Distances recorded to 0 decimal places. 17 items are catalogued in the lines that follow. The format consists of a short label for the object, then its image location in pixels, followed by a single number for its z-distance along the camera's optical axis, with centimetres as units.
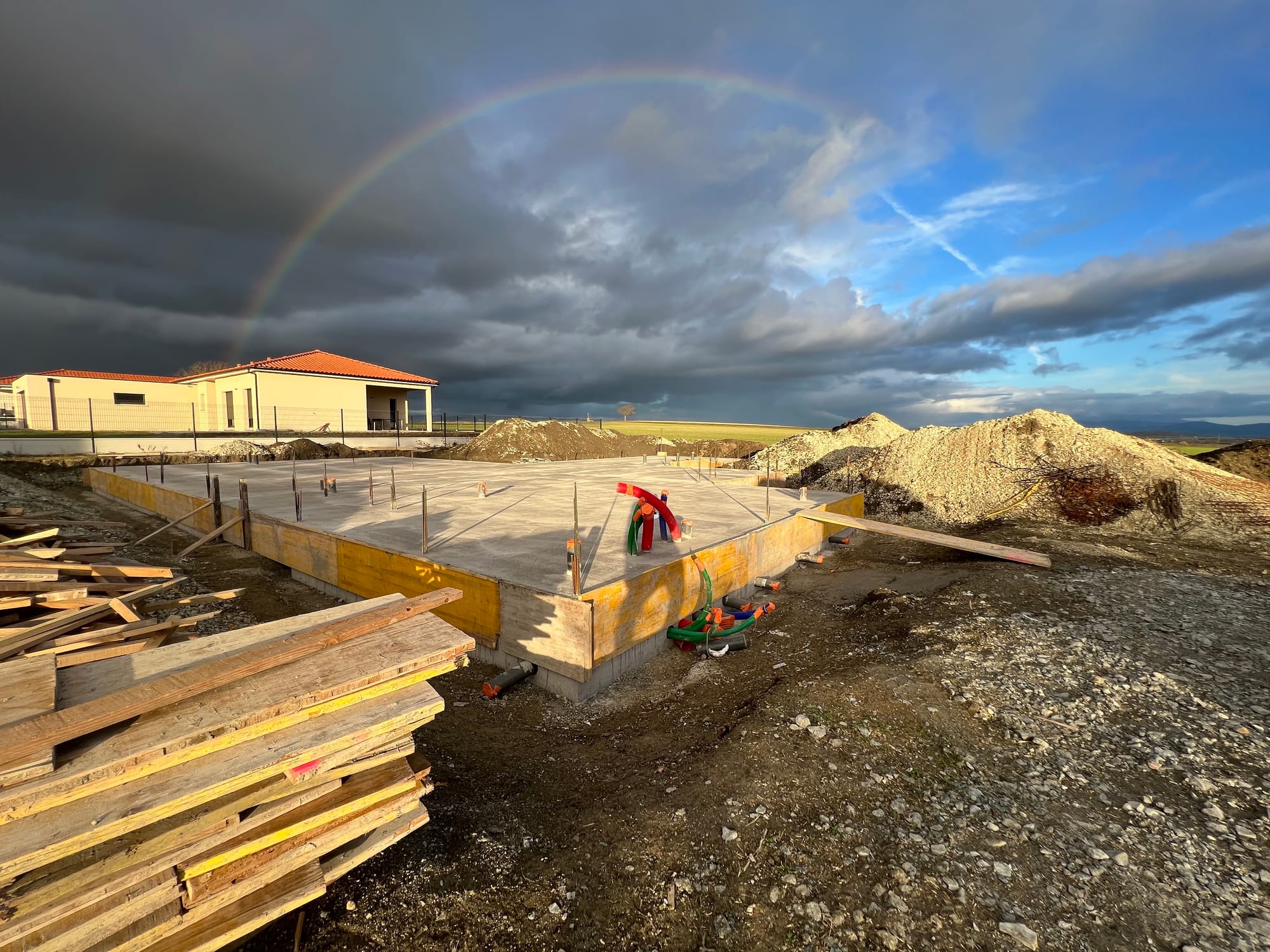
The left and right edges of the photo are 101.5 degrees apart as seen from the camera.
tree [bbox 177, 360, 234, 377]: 4867
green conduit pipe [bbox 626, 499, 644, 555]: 709
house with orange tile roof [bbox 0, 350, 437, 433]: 3288
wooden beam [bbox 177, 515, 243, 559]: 945
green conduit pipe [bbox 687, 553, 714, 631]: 682
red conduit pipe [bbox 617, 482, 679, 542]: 739
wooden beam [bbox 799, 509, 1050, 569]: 898
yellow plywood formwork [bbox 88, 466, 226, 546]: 1130
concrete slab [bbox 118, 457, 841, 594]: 689
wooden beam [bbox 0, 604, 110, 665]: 349
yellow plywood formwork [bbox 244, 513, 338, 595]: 809
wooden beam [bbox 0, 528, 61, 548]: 551
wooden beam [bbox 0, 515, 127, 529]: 694
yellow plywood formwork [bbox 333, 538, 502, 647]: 603
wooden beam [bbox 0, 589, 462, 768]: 201
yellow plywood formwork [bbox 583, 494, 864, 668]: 556
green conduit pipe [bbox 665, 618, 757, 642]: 652
